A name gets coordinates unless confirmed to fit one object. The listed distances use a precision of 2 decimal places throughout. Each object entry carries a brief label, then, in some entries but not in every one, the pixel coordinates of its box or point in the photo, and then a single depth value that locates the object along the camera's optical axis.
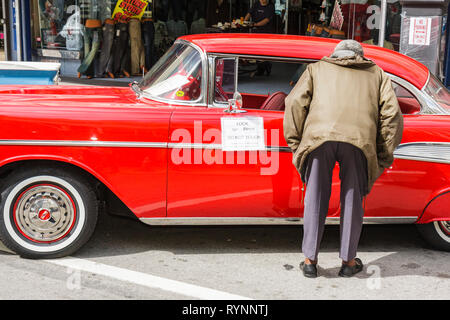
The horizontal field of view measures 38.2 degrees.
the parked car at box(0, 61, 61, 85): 7.03
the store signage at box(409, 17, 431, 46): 8.45
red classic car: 4.67
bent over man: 4.34
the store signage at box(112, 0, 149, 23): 13.66
